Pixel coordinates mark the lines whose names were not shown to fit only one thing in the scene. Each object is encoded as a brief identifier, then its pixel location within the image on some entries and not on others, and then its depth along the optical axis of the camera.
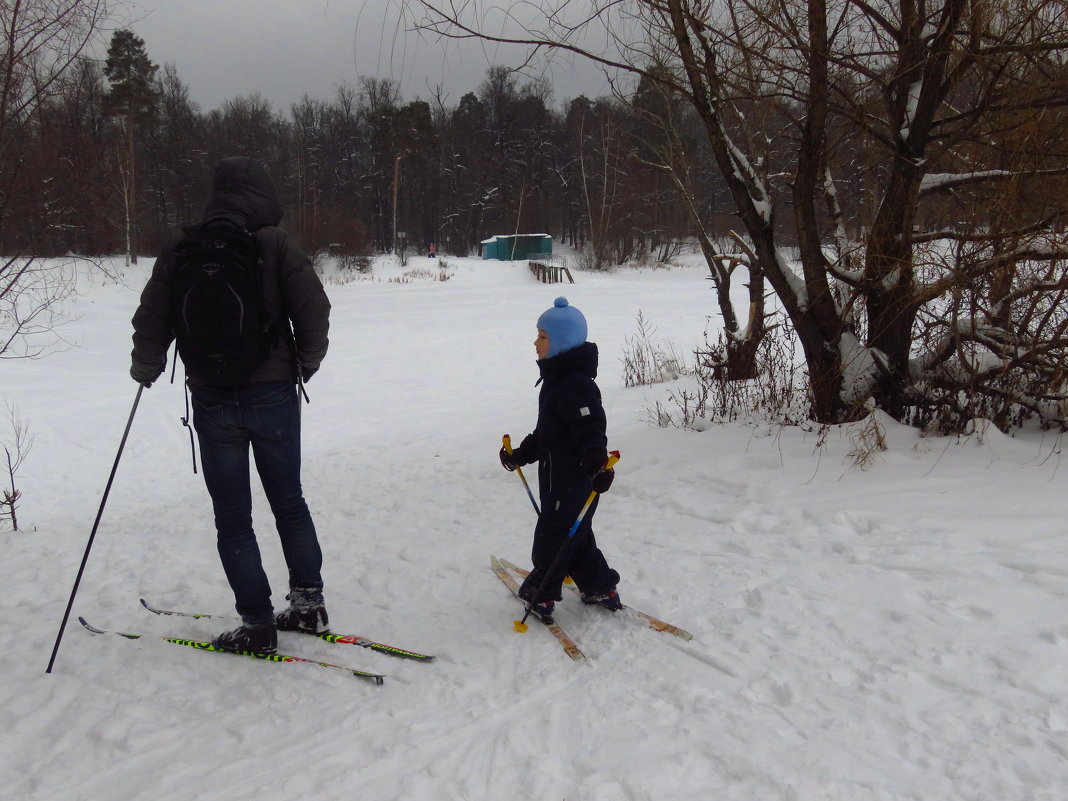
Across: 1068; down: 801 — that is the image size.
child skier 3.18
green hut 40.41
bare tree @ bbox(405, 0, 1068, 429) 4.29
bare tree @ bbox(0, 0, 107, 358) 4.65
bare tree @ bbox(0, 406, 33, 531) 5.79
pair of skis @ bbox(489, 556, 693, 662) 3.03
